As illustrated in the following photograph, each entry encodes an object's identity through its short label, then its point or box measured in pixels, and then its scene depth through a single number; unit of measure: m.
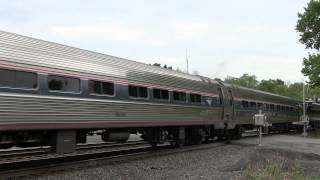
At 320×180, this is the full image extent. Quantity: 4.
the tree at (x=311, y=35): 45.62
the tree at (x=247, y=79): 113.81
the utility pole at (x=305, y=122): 41.19
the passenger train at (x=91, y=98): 13.46
